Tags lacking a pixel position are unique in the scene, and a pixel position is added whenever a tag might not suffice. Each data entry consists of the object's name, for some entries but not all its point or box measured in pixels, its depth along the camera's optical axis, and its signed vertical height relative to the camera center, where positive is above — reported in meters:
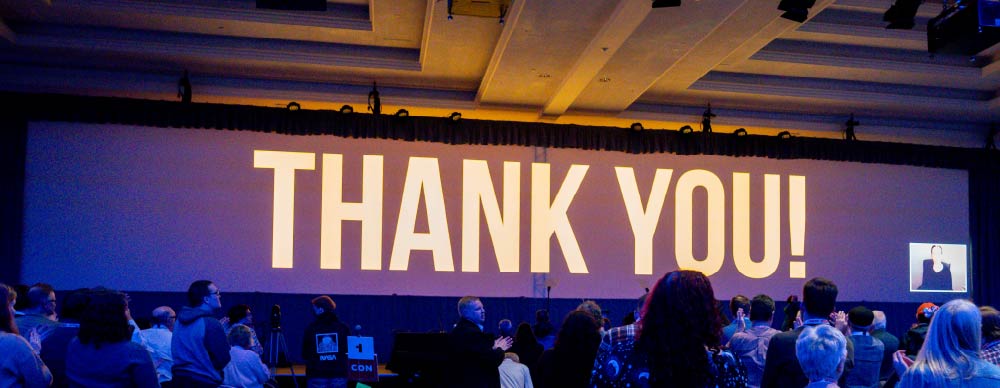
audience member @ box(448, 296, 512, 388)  6.14 -0.66
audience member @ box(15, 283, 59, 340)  5.02 -0.38
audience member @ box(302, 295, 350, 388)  8.02 -0.88
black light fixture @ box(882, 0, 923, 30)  7.94 +1.87
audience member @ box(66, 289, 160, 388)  4.08 -0.46
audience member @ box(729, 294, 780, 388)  5.30 -0.49
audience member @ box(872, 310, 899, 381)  5.70 -0.53
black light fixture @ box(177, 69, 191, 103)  12.09 +1.83
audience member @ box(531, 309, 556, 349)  6.51 -0.58
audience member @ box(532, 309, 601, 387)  4.49 -0.47
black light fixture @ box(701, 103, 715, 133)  13.43 +1.69
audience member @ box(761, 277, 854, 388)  4.19 -0.40
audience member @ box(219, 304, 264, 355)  8.60 -0.64
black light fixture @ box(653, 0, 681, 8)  7.73 +1.87
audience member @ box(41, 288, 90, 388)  4.74 -0.47
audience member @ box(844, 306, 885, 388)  5.00 -0.53
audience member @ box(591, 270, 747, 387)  2.71 -0.27
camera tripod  11.22 -1.25
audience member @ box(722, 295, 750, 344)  6.29 -0.38
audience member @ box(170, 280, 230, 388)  5.41 -0.56
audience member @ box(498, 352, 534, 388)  6.05 -0.79
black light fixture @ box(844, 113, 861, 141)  13.94 +1.67
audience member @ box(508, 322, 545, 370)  6.98 -0.71
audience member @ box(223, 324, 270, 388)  6.63 -0.86
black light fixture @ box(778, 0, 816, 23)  8.00 +1.91
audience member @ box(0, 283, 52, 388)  3.91 -0.48
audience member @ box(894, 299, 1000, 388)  3.02 -0.32
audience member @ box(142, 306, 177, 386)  6.27 -0.69
